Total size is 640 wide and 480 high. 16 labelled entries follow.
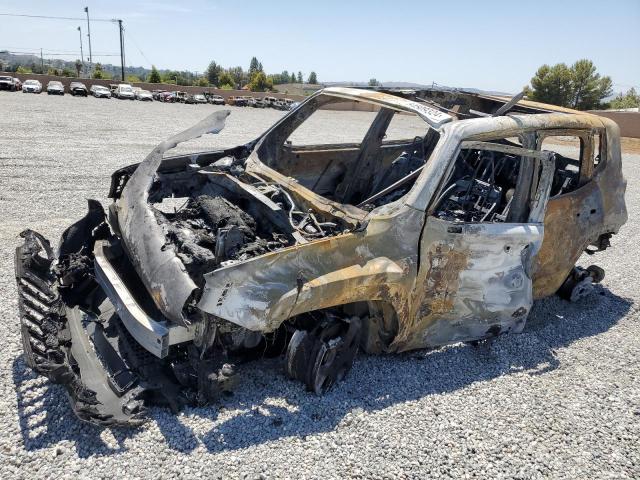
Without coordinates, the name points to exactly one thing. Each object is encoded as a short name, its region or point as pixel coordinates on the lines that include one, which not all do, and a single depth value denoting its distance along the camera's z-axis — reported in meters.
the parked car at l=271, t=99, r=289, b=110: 38.16
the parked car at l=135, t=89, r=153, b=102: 36.53
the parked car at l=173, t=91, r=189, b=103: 37.75
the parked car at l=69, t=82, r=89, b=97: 34.69
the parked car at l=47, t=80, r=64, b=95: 34.38
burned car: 3.10
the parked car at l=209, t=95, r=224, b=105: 39.56
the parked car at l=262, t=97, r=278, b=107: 38.31
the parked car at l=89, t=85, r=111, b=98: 35.19
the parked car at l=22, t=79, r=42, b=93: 33.16
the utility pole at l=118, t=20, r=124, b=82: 57.31
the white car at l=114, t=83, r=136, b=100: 35.75
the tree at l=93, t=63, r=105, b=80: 52.47
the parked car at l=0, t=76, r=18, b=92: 32.59
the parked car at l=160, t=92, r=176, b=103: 37.38
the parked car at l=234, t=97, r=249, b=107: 38.94
